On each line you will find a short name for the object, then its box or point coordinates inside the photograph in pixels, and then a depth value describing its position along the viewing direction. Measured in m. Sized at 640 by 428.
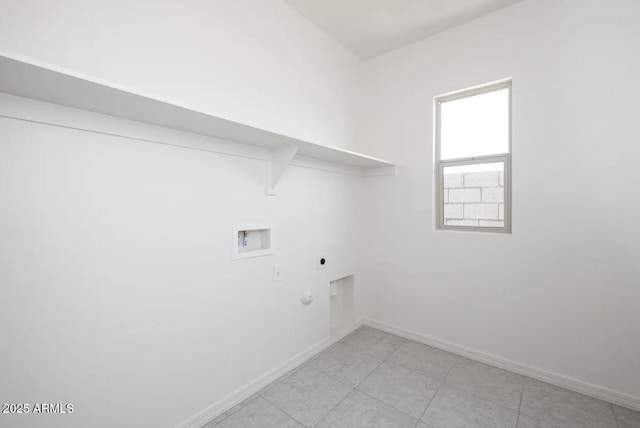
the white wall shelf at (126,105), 0.94
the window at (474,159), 2.40
